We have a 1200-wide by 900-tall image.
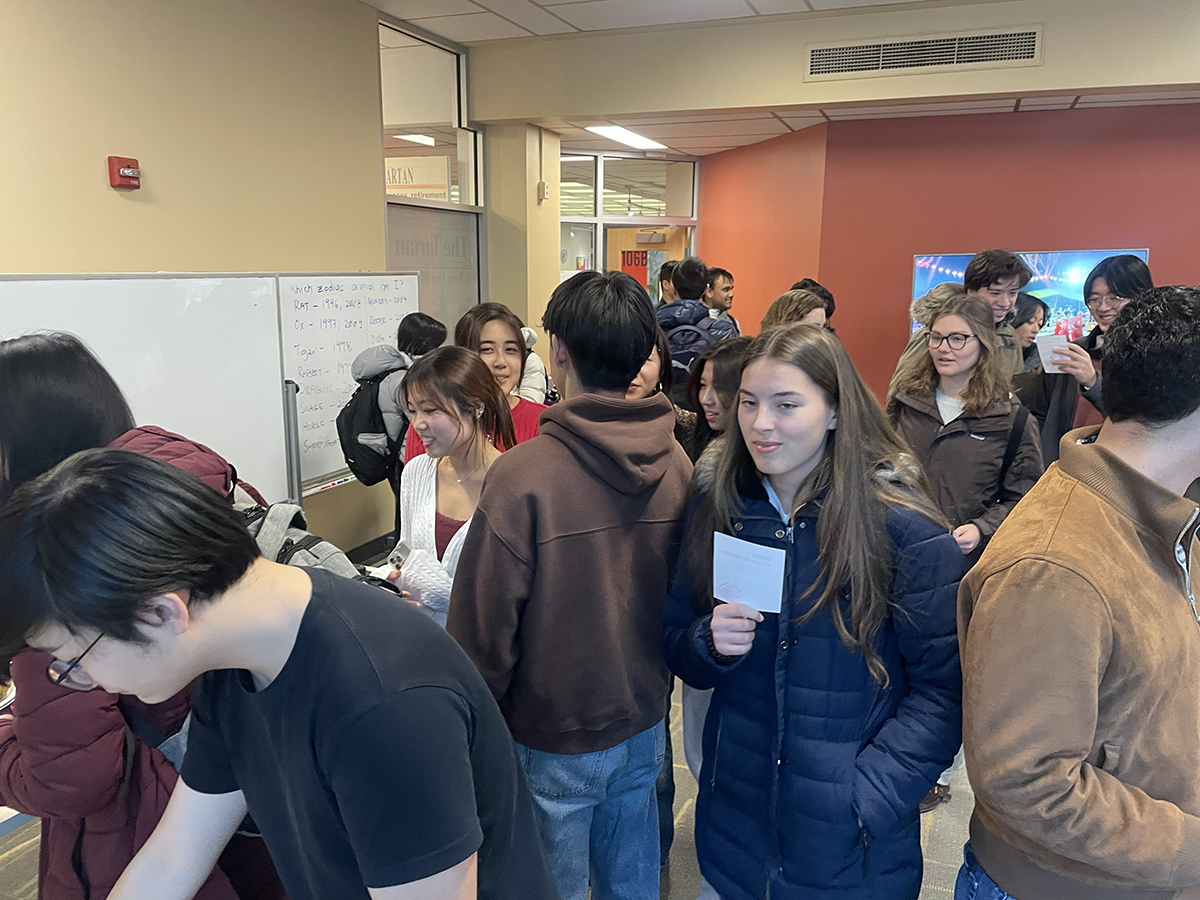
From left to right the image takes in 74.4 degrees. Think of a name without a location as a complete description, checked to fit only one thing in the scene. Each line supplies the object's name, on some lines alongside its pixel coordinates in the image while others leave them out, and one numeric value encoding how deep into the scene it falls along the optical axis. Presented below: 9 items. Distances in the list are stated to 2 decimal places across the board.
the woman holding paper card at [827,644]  1.22
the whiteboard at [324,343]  3.80
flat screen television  5.46
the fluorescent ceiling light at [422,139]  5.57
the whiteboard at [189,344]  2.71
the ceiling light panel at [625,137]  6.48
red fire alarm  3.19
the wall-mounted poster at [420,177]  5.38
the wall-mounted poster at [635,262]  8.28
